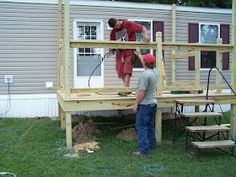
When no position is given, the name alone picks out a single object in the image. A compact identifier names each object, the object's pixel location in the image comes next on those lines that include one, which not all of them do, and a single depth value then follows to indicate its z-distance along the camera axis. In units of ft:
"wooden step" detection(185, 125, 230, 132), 17.40
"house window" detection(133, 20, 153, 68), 31.42
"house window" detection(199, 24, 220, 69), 33.47
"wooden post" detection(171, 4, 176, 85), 30.37
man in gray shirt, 17.08
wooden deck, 18.63
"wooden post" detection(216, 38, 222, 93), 22.03
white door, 29.96
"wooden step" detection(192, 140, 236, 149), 16.66
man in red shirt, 20.43
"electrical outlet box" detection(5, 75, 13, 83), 28.63
